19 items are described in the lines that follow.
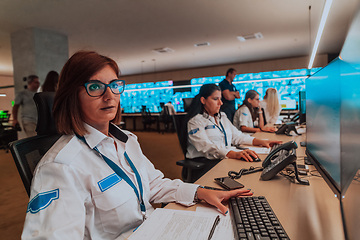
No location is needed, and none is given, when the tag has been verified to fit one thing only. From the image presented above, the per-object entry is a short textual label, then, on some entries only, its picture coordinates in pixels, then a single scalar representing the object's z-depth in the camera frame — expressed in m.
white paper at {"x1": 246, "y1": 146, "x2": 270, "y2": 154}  2.01
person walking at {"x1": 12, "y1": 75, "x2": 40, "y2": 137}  4.11
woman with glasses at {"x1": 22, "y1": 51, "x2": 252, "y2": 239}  0.70
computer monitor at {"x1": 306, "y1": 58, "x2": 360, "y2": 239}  0.62
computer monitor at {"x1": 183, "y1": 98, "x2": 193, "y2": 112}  2.70
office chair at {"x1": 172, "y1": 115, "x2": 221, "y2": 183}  1.90
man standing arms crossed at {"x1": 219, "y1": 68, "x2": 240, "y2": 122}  4.02
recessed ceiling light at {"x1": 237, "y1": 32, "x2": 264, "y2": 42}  5.93
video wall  8.81
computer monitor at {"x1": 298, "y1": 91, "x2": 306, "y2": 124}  3.58
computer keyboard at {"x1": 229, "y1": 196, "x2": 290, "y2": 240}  0.70
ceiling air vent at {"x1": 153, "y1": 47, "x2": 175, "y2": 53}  7.06
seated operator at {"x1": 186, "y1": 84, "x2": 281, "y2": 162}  2.13
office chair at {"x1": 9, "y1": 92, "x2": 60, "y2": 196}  0.94
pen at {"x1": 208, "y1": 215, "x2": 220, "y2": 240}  0.74
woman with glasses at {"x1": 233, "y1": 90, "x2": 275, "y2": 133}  3.61
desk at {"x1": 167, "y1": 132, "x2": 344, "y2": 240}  0.79
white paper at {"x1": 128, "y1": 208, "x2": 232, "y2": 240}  0.74
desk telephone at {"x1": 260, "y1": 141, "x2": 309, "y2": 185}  1.23
